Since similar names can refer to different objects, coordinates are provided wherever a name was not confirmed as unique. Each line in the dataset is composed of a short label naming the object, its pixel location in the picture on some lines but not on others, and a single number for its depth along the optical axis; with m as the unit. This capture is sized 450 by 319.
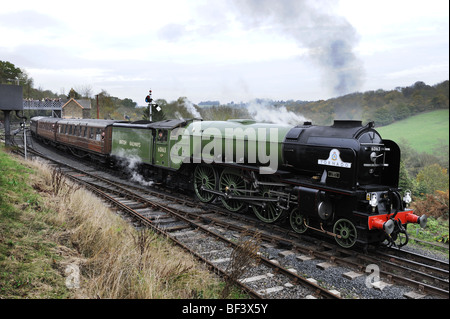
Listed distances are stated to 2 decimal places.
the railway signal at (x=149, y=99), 17.91
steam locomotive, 6.88
